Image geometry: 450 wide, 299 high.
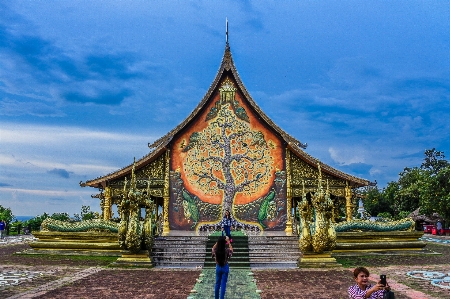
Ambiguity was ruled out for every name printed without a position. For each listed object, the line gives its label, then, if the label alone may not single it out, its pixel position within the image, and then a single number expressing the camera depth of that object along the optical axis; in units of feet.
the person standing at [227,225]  34.96
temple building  46.96
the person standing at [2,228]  67.10
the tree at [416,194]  70.03
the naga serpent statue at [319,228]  32.14
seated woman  10.74
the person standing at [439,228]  75.45
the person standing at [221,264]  18.11
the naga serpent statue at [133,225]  32.53
